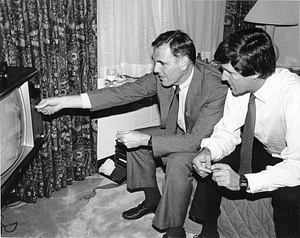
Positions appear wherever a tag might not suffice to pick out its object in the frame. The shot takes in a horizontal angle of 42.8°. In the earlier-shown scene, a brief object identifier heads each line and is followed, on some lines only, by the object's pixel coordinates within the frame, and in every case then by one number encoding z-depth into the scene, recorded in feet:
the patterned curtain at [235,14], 13.00
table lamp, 11.15
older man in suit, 7.43
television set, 6.13
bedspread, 7.08
